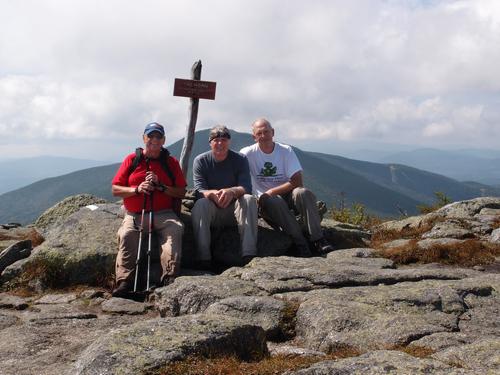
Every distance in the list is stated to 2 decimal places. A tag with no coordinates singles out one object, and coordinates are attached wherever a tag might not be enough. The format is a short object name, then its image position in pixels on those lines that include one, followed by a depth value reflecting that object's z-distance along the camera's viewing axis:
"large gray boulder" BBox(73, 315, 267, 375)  4.20
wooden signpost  14.62
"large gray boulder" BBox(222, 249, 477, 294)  8.15
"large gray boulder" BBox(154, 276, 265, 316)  7.56
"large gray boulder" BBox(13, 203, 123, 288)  10.52
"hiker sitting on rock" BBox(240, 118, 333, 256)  11.77
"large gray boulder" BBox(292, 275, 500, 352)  5.66
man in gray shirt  10.86
